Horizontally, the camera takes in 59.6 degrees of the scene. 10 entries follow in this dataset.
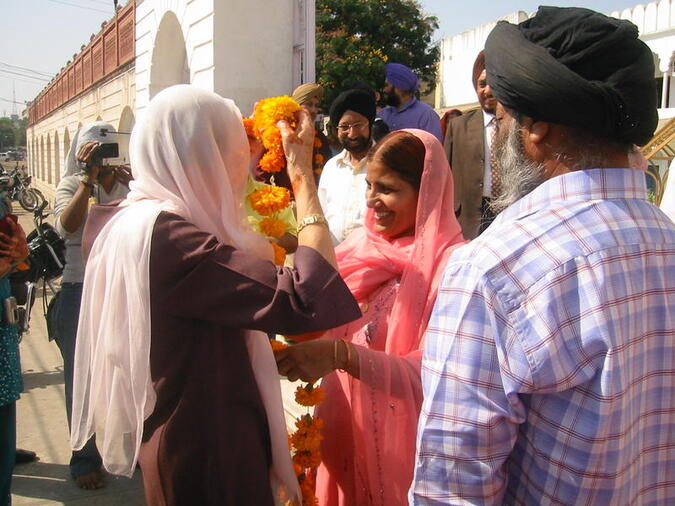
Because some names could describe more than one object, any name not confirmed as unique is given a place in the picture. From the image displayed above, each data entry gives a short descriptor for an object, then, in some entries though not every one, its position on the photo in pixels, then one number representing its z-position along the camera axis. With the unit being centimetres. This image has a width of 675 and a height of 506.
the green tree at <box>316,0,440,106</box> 1909
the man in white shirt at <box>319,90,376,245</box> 354
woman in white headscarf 143
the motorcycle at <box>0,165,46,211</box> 2062
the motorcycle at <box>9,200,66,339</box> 413
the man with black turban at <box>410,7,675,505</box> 97
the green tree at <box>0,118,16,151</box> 10375
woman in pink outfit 174
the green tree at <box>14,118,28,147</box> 9987
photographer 323
